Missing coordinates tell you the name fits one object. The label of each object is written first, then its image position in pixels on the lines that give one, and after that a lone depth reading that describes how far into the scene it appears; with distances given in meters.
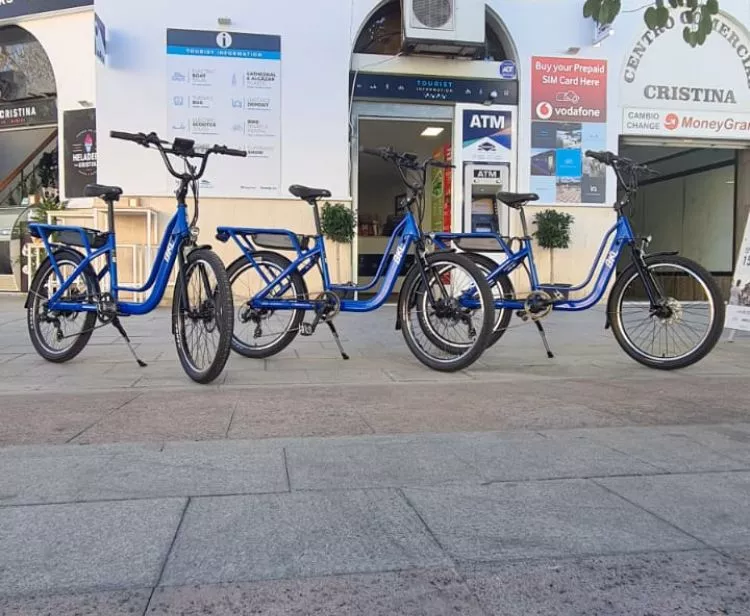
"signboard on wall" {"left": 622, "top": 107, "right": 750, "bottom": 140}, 10.86
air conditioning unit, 9.73
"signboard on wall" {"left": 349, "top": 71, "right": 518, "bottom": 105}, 10.41
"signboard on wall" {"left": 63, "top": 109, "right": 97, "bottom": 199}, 10.60
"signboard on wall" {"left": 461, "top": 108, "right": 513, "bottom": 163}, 10.52
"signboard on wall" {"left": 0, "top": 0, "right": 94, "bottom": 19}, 10.61
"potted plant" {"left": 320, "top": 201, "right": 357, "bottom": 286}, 10.00
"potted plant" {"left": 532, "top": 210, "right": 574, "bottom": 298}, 10.45
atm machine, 10.64
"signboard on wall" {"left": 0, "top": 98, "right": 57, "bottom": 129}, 11.88
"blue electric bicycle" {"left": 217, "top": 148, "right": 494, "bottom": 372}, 4.99
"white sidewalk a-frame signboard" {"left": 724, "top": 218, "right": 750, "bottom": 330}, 6.68
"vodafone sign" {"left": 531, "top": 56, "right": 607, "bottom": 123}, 10.54
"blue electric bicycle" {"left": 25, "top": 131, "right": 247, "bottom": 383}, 4.51
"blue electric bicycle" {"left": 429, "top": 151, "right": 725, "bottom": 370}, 5.08
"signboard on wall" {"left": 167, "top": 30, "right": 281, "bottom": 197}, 9.80
